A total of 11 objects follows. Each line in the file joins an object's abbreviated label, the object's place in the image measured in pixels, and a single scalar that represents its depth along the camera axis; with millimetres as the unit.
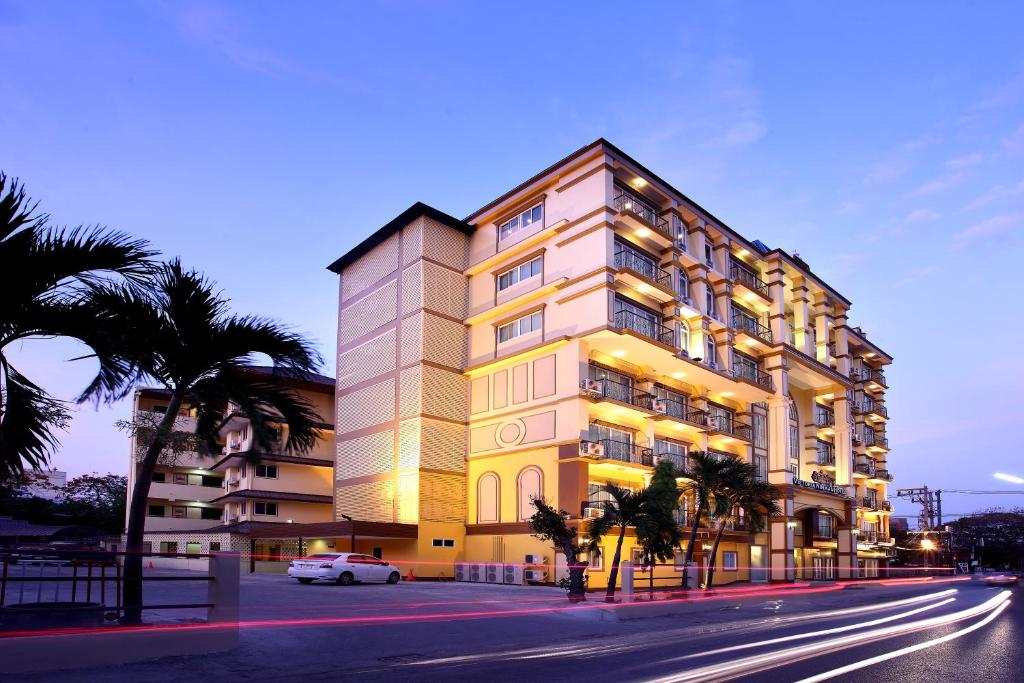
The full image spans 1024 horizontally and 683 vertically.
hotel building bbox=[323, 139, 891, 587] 41219
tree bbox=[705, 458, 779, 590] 32500
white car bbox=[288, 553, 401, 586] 32625
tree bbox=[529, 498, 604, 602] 25500
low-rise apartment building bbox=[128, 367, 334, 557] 53688
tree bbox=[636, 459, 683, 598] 25359
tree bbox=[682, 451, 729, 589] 32375
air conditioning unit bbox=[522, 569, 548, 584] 38781
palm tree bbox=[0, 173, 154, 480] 9953
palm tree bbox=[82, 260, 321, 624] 13703
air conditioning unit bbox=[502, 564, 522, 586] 39469
